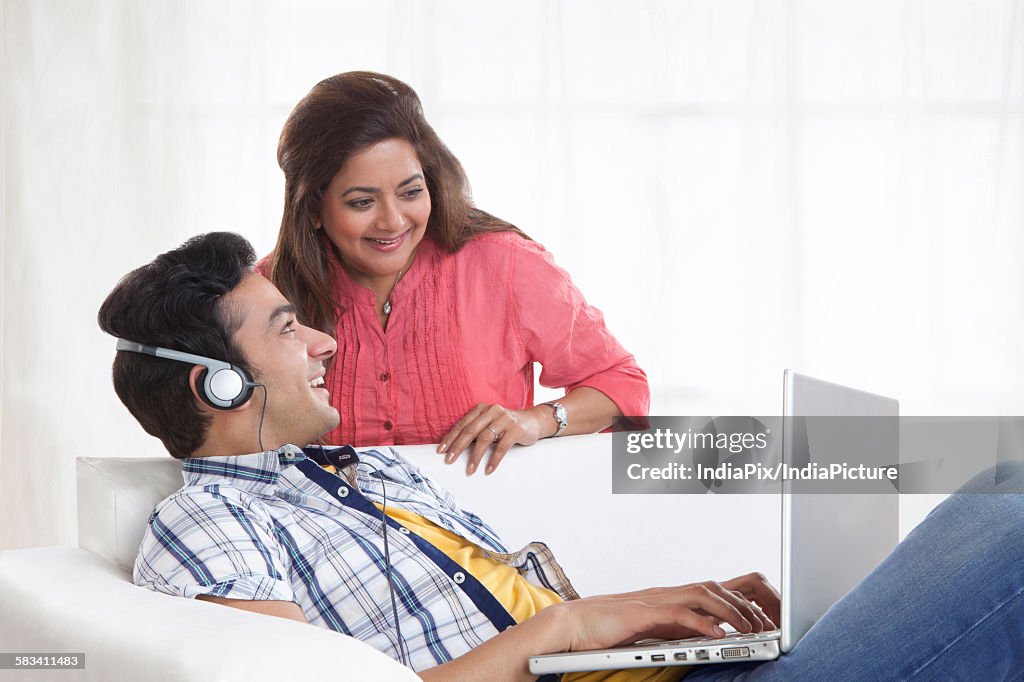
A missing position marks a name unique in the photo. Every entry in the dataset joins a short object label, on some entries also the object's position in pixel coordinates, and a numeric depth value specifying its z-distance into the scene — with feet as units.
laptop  7.90
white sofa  7.69
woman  10.47
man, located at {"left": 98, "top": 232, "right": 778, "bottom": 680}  8.40
